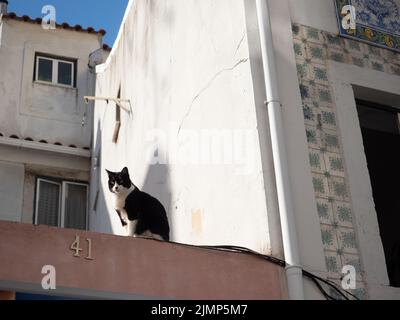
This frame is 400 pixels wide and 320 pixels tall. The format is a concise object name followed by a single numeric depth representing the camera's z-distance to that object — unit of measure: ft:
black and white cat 21.38
